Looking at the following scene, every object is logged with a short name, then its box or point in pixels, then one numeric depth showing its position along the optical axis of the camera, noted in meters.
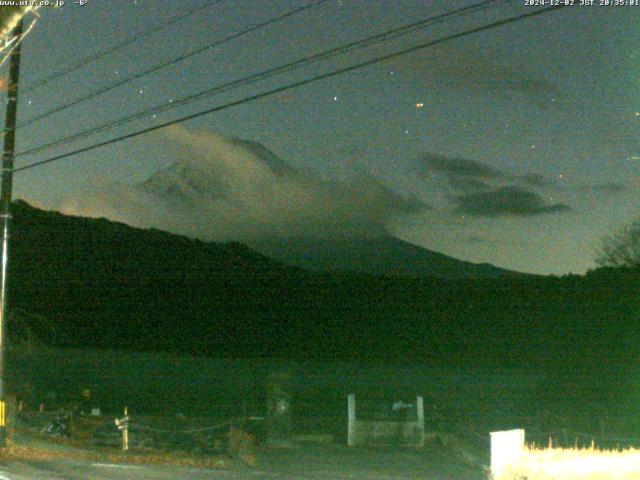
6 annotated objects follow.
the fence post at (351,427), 25.75
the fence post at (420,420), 25.49
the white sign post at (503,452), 14.09
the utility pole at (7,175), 19.06
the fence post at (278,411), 24.62
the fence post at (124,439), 20.80
